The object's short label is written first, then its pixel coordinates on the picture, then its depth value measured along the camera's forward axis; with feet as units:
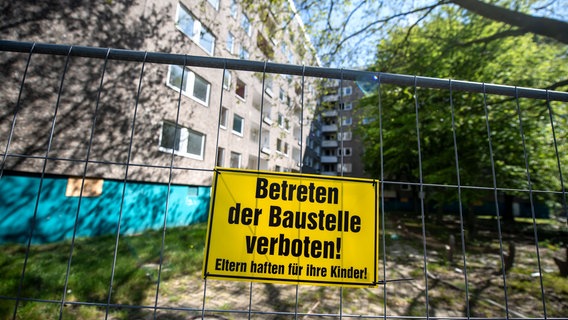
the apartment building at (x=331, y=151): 117.08
